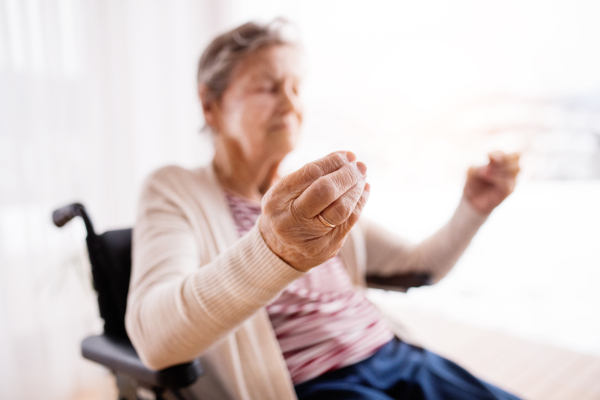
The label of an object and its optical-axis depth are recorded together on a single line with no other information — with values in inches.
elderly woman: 19.0
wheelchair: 27.9
